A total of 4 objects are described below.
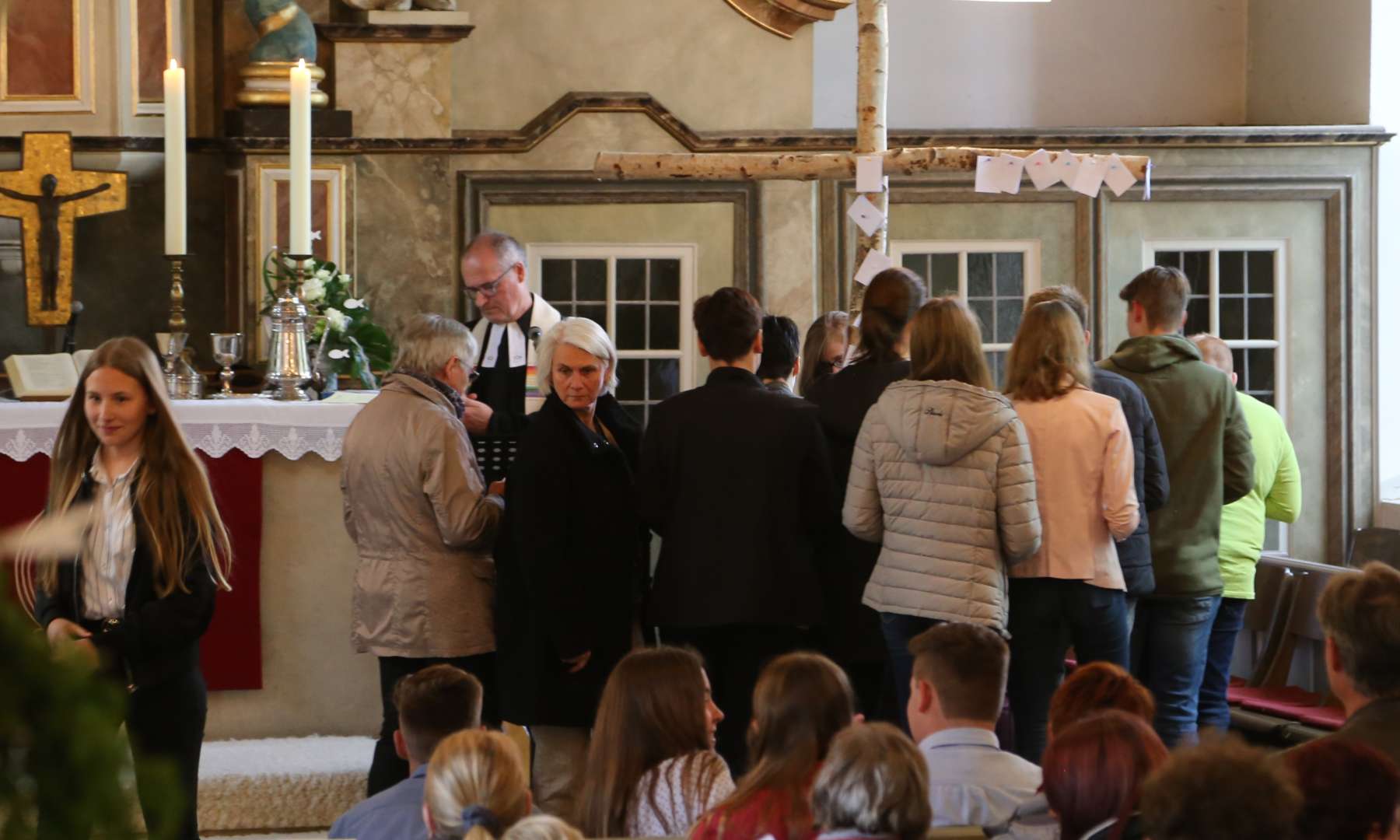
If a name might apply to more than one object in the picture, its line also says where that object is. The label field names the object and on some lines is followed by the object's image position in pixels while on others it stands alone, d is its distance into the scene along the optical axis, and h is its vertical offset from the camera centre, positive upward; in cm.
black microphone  1619 +33
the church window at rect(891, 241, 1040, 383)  2002 +73
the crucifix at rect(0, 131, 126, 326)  1686 +94
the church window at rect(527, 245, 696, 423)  1937 +55
